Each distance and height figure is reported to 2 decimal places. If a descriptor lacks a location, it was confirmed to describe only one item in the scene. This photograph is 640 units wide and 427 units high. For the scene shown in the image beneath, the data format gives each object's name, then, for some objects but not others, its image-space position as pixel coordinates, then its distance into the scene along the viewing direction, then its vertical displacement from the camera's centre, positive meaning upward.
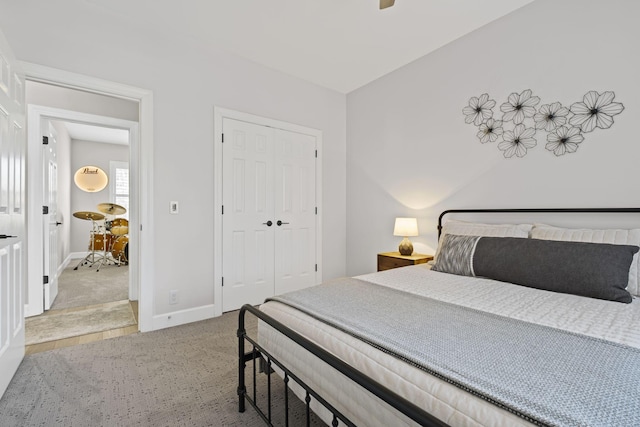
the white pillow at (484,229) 2.35 -0.14
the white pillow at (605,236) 1.76 -0.16
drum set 5.85 -0.62
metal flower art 2.23 +0.73
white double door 3.29 -0.02
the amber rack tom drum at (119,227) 6.08 -0.35
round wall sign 6.41 +0.63
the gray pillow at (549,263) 1.67 -0.32
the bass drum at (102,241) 6.19 -0.64
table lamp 3.24 -0.21
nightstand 3.07 -0.49
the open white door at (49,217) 3.29 -0.09
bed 0.80 -0.46
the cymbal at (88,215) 5.55 -0.11
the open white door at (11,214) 1.78 -0.04
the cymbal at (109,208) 6.02 +0.02
